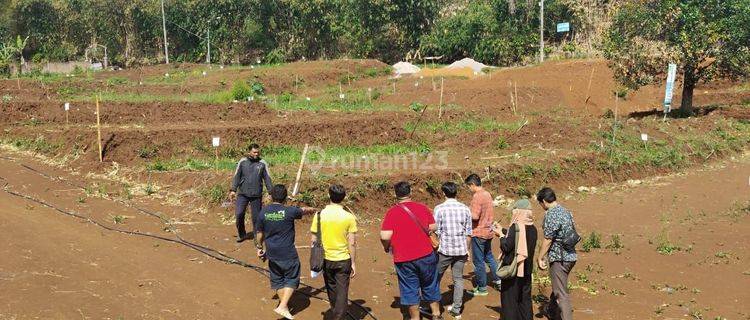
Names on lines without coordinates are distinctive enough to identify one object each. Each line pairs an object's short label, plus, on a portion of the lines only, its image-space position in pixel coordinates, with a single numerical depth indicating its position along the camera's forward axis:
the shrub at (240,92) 29.53
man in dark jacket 10.77
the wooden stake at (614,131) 18.99
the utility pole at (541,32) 41.86
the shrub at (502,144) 19.14
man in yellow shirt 7.33
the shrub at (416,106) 27.35
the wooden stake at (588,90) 30.90
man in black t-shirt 7.77
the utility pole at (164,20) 56.87
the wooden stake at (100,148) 17.14
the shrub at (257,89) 36.16
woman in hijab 7.29
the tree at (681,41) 23.83
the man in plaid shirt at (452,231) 7.80
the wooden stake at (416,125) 20.31
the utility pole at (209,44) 58.58
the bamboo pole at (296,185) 12.99
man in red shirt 7.20
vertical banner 22.07
